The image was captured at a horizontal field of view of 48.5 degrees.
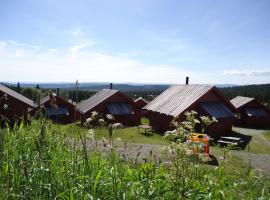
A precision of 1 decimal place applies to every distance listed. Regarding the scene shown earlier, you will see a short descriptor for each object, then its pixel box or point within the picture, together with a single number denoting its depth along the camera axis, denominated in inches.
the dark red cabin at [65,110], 1572.3
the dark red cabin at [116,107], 1371.8
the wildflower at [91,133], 157.5
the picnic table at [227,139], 926.3
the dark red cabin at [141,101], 2082.9
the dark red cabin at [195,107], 1091.7
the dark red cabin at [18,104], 1058.7
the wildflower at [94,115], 156.7
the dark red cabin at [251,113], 1669.5
